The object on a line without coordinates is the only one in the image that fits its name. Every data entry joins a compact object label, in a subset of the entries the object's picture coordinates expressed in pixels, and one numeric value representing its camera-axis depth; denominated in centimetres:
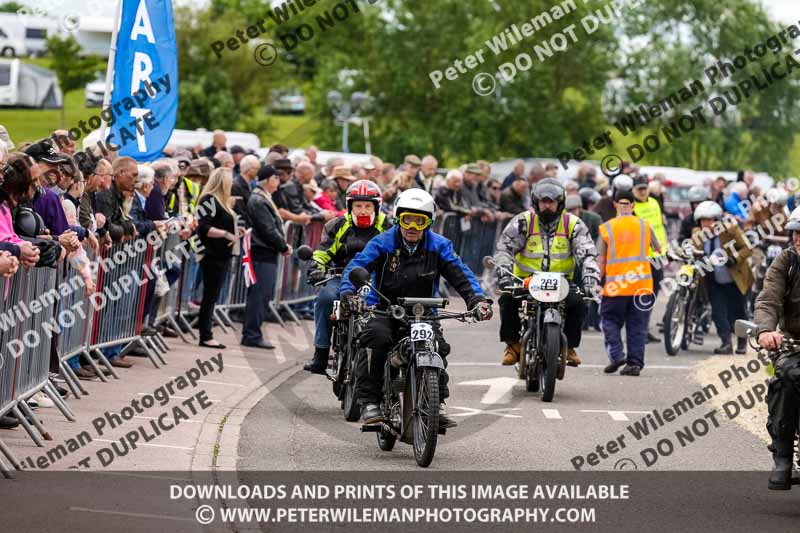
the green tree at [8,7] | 7491
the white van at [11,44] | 7158
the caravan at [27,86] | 6662
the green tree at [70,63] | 6425
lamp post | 5634
